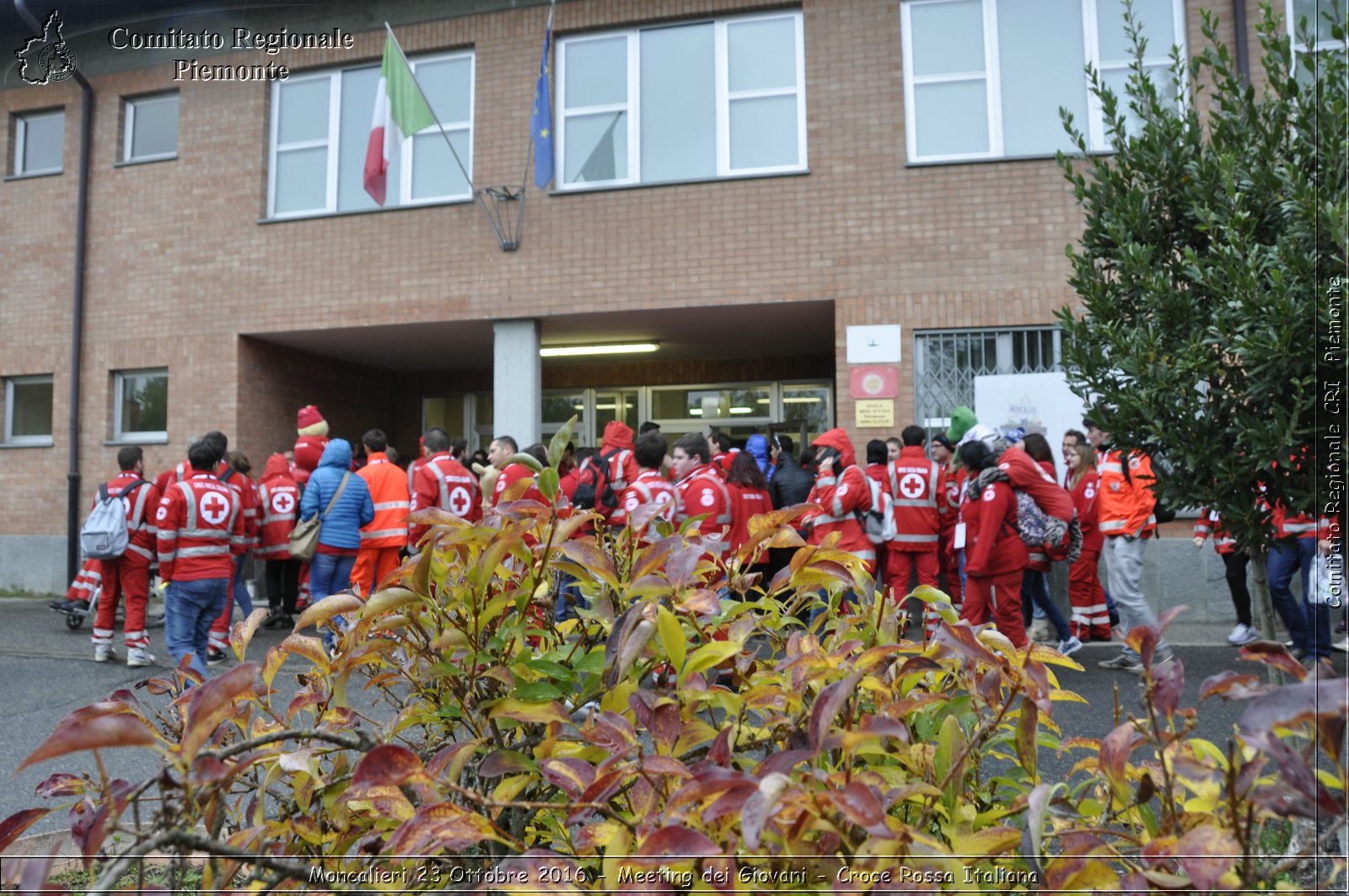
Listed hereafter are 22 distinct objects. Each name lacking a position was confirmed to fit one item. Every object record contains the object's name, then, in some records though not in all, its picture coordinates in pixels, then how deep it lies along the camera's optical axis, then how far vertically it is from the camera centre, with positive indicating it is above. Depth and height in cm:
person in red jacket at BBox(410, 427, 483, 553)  857 +23
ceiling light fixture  1314 +225
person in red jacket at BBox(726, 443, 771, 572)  771 +14
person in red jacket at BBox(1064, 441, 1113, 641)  837 -58
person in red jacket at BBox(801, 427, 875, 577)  771 +10
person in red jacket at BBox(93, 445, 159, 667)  758 -59
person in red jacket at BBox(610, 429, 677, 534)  667 +22
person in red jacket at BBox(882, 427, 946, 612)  819 -15
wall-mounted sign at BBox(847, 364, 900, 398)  991 +130
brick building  1004 +349
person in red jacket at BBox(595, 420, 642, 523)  856 +46
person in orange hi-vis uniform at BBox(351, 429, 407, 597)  849 -19
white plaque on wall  994 +170
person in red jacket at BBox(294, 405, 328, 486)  997 +72
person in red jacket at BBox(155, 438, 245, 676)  688 -29
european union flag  1039 +423
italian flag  1027 +440
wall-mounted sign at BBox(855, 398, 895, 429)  991 +95
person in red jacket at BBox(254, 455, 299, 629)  934 -1
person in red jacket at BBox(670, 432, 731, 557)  672 +15
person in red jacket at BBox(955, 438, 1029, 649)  640 -38
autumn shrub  109 -34
